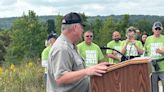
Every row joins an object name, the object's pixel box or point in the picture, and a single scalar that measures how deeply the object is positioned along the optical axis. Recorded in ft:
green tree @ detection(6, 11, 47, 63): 200.33
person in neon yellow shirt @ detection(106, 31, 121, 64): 34.91
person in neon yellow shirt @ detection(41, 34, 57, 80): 37.06
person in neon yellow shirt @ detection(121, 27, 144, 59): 34.68
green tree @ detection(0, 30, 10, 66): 206.44
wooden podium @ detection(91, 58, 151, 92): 11.73
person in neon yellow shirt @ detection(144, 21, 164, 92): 34.04
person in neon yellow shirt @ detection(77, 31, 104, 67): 32.71
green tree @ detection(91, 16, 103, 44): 213.46
